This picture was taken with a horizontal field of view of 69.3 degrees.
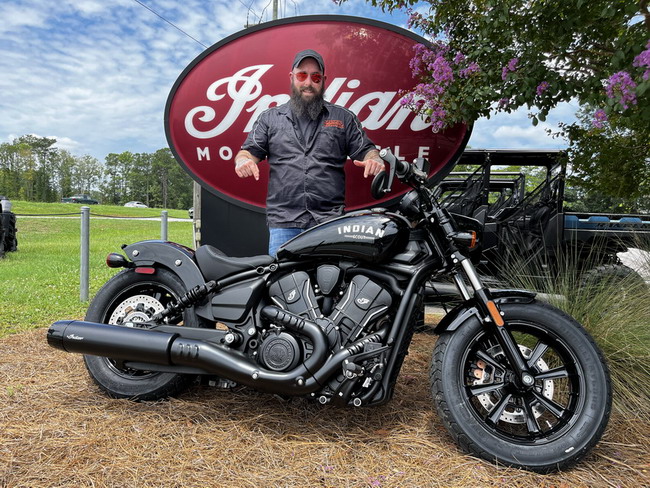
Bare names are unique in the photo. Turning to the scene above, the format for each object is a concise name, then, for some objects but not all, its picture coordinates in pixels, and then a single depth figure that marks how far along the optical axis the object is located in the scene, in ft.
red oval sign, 12.29
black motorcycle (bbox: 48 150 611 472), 7.07
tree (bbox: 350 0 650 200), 7.75
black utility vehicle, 19.20
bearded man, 9.96
